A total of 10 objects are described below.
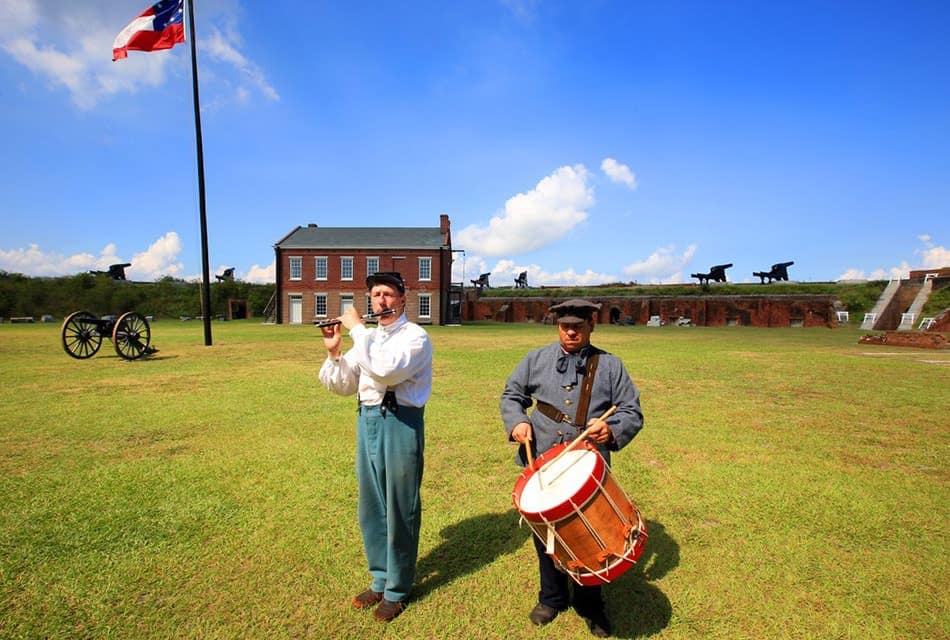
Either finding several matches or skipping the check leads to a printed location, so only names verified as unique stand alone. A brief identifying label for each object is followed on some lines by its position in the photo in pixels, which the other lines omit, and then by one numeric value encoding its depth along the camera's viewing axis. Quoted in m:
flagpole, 17.70
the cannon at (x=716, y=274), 50.12
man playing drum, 2.79
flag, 14.60
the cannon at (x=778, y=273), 50.94
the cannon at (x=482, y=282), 62.41
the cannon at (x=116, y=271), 46.38
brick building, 40.12
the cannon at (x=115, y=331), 13.28
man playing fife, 2.77
